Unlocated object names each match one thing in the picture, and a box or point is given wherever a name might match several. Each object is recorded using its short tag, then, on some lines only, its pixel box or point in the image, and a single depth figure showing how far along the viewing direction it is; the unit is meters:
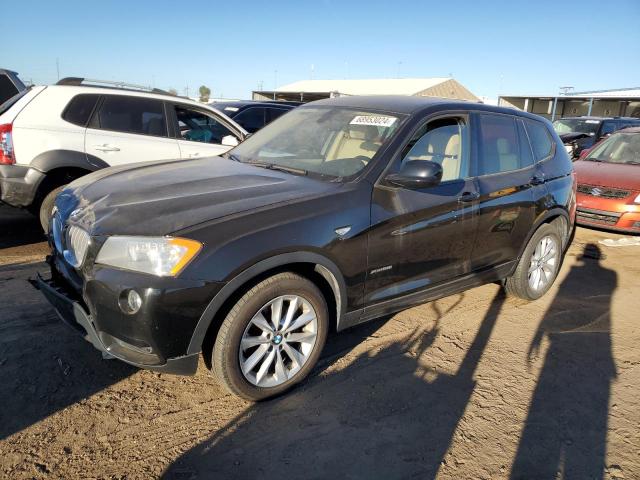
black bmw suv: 2.47
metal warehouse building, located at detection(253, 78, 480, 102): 40.56
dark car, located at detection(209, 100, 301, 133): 10.02
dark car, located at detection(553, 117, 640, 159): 11.88
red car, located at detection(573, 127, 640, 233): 6.87
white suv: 5.00
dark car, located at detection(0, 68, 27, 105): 8.90
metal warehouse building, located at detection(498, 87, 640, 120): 30.17
